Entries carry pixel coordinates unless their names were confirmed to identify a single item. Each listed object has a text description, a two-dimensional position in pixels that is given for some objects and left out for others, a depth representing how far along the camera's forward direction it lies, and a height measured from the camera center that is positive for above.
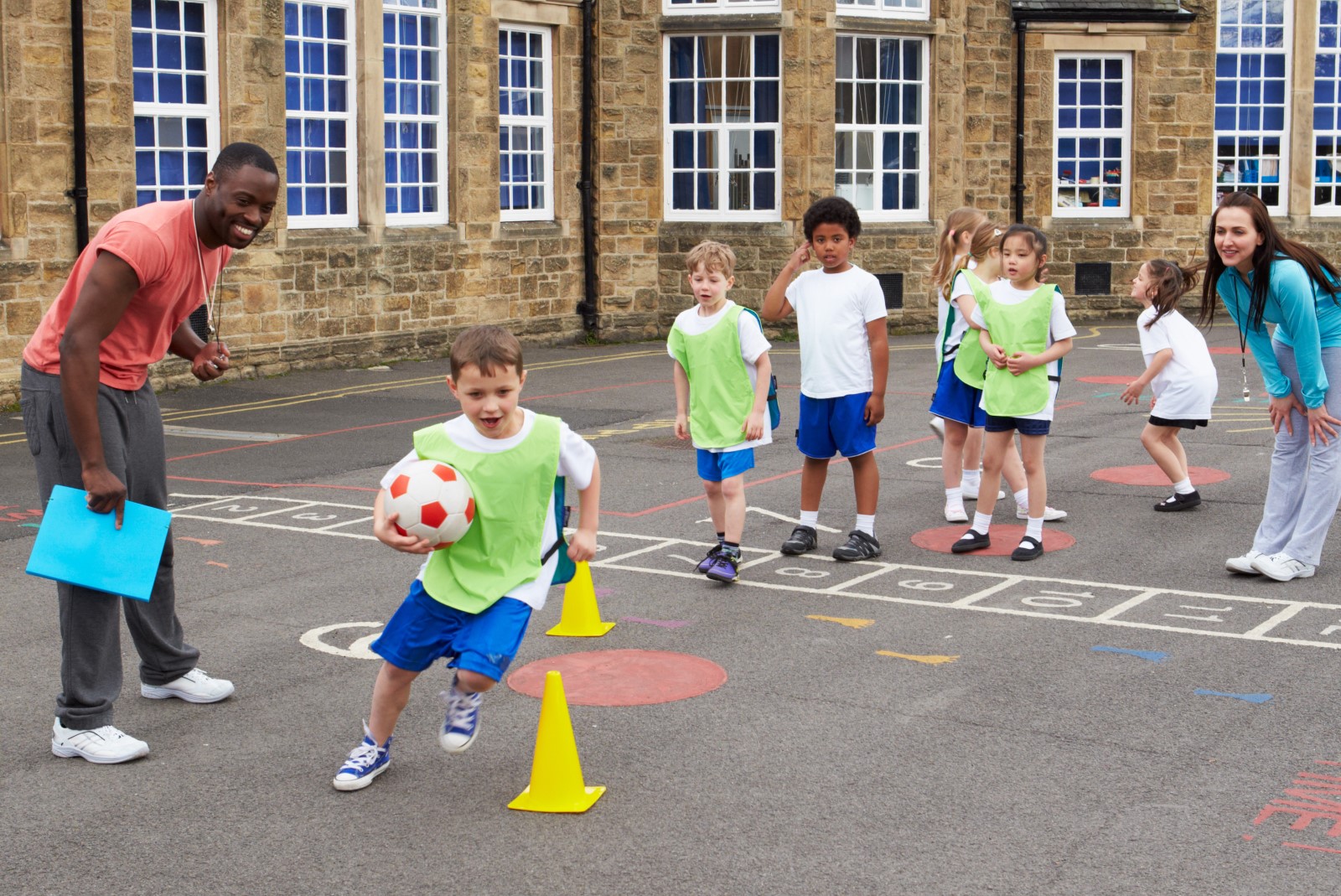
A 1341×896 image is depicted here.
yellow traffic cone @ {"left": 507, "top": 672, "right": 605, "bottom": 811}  5.06 -1.51
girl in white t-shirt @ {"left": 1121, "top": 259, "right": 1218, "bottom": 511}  9.98 -0.68
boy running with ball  5.07 -0.86
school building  16.80 +1.62
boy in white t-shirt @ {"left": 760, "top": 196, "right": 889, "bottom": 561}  8.48 -0.46
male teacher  5.31 -0.31
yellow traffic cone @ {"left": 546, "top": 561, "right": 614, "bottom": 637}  7.16 -1.47
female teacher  7.69 -0.44
